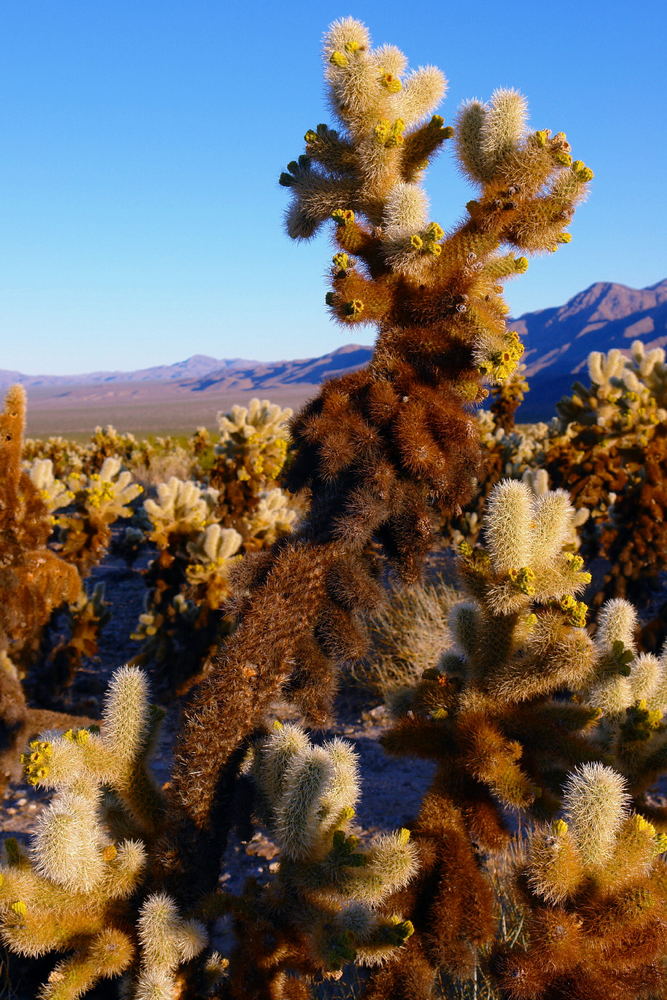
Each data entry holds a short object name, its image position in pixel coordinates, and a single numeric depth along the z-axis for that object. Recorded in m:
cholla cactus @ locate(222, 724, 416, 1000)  2.18
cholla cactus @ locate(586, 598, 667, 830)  2.61
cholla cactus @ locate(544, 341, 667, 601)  6.59
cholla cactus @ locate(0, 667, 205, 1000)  2.20
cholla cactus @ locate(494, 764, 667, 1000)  2.07
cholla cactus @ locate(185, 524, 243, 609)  6.06
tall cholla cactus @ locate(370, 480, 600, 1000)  2.28
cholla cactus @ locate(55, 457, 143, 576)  7.07
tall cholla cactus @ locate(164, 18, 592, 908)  2.46
